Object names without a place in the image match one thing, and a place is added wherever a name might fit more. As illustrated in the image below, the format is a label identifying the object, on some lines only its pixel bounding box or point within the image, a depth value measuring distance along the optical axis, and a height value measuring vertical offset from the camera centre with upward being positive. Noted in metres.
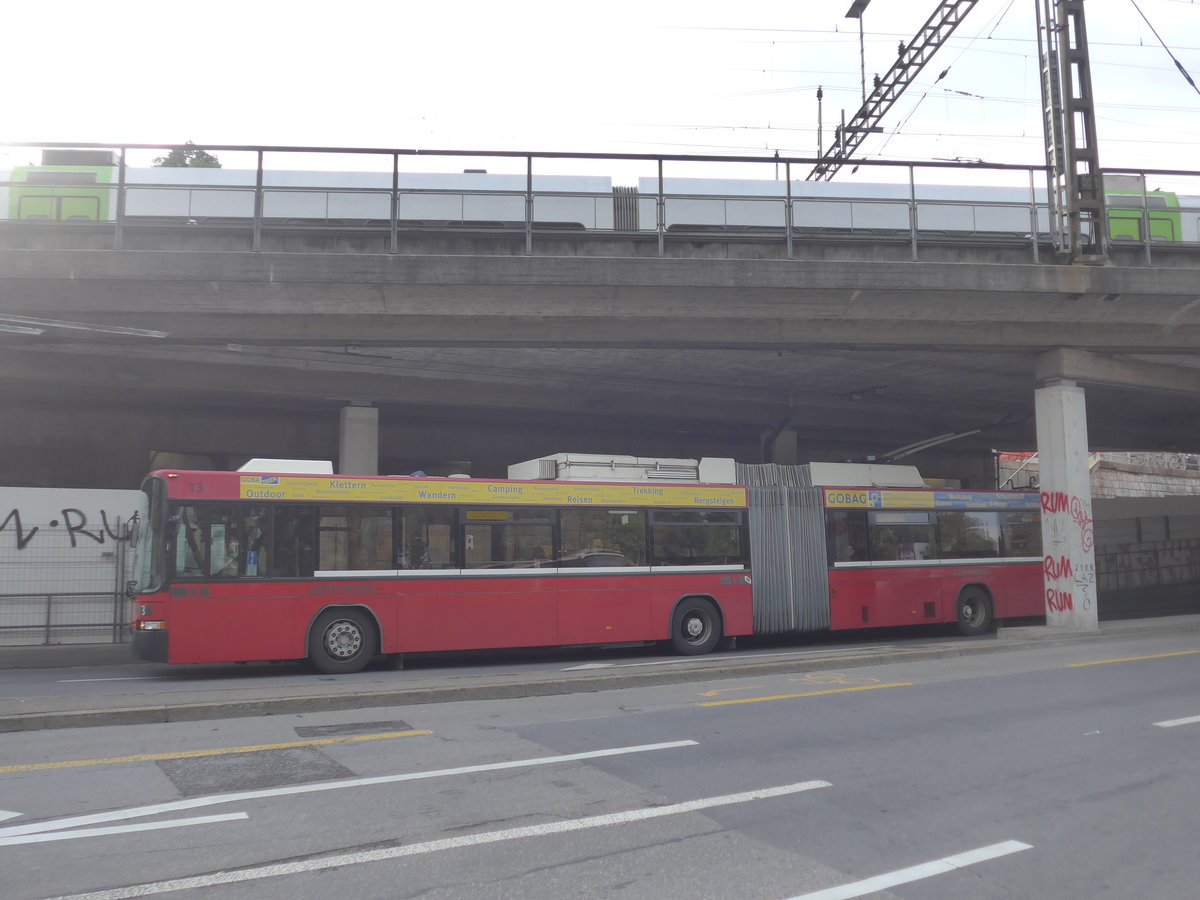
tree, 42.25 +18.39
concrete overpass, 16.36 +4.44
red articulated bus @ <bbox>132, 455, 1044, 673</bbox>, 13.27 -0.07
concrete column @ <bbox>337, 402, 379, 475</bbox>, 24.48 +3.03
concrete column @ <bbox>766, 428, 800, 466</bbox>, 30.17 +3.33
